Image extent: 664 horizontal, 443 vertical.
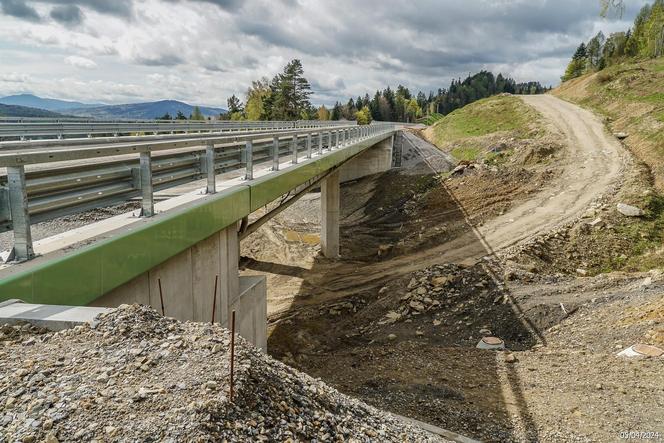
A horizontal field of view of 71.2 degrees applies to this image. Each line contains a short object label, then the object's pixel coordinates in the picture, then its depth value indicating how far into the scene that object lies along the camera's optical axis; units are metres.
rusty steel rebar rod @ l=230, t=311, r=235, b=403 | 2.85
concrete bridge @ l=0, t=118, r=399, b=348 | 3.90
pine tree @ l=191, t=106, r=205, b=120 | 109.31
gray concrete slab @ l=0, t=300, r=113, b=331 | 3.41
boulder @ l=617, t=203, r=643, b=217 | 18.94
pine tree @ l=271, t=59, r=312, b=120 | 82.12
